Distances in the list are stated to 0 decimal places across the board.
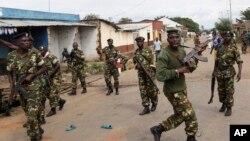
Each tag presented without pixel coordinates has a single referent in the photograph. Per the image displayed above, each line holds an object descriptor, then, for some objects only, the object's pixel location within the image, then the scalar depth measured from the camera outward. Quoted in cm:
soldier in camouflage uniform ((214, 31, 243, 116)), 501
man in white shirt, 1420
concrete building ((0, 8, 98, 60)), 1206
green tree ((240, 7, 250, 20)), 3895
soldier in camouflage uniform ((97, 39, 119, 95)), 746
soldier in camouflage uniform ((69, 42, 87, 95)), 767
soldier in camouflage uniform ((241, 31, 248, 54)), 1695
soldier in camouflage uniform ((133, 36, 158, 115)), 557
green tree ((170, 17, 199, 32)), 8666
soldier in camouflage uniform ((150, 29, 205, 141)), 356
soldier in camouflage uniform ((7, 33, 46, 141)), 413
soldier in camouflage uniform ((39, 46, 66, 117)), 600
